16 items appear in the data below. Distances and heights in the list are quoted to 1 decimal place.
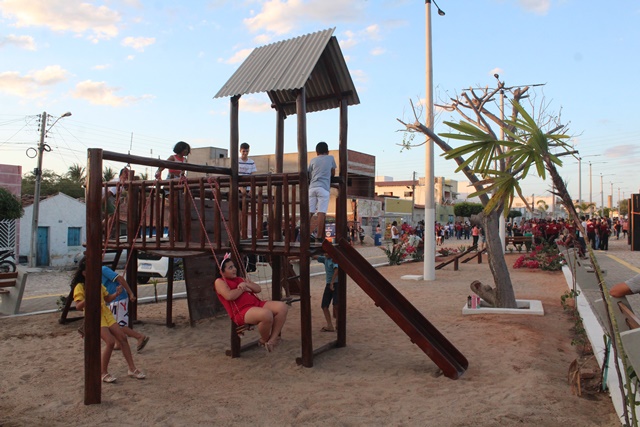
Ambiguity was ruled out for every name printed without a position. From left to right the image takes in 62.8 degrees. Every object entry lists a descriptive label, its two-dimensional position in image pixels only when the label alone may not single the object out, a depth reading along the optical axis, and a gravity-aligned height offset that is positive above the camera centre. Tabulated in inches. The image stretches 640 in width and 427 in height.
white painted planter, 379.0 -64.8
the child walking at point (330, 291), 323.9 -43.8
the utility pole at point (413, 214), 2193.7 +32.2
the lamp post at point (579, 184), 2335.5 +168.7
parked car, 616.6 -52.8
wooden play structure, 217.2 +5.2
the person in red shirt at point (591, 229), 979.9 -13.6
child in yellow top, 227.5 -46.0
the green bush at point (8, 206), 888.9 +25.9
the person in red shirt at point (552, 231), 900.8 -16.2
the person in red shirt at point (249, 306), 227.0 -37.8
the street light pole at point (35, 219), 971.9 +3.8
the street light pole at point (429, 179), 575.5 +50.2
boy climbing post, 285.9 +19.9
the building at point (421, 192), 2573.8 +175.0
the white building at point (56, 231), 1043.8 -19.6
